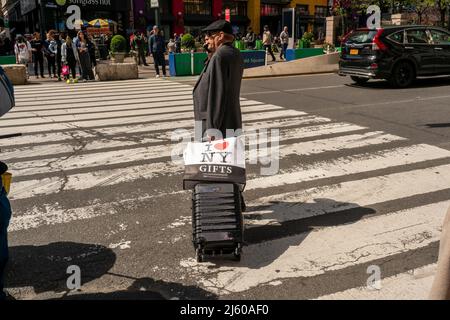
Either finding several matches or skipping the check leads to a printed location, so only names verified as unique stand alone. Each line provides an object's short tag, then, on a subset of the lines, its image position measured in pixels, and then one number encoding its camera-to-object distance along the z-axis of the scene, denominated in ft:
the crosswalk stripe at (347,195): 15.71
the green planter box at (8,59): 66.03
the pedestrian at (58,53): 56.26
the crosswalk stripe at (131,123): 28.99
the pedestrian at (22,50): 56.90
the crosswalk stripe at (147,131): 26.07
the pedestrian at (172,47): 73.56
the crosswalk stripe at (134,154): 21.04
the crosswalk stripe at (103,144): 23.39
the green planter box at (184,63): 61.46
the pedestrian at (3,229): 10.21
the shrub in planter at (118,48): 67.67
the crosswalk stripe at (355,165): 19.10
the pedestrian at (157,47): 59.84
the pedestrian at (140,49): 71.48
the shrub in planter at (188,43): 70.33
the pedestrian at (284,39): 82.58
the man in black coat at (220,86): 13.14
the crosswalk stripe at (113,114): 31.71
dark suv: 42.75
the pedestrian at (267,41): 75.39
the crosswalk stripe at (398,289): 10.53
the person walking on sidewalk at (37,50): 57.72
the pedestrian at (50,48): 56.75
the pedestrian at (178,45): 93.86
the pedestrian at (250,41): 108.17
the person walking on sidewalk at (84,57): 54.29
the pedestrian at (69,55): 52.75
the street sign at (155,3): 64.86
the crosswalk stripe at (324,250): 11.59
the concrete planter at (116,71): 58.23
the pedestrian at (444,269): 4.67
